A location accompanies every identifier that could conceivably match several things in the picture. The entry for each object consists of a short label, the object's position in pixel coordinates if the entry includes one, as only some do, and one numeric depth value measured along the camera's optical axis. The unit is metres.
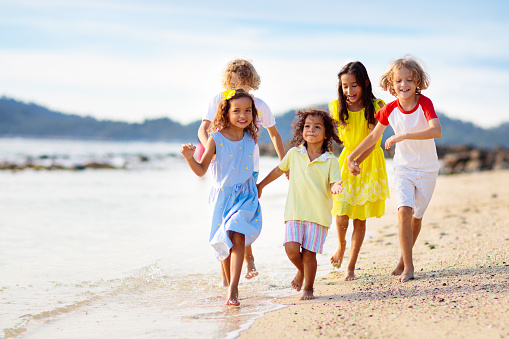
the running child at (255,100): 4.90
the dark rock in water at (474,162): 25.39
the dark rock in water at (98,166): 23.49
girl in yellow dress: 4.86
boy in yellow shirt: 4.05
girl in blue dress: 4.24
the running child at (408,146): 4.37
